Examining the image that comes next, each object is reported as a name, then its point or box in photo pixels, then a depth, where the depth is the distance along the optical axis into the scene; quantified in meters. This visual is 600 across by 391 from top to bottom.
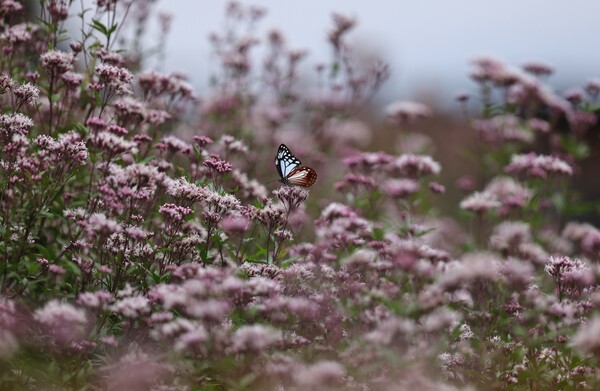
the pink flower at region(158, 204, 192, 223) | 10.66
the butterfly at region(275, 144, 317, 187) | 12.76
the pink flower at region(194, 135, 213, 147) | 12.53
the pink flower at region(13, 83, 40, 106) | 11.38
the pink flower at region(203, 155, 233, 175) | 11.59
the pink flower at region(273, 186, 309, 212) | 11.68
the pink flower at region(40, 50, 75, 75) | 11.95
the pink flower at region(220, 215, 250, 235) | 11.22
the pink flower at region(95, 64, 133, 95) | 11.98
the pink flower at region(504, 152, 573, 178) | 15.97
